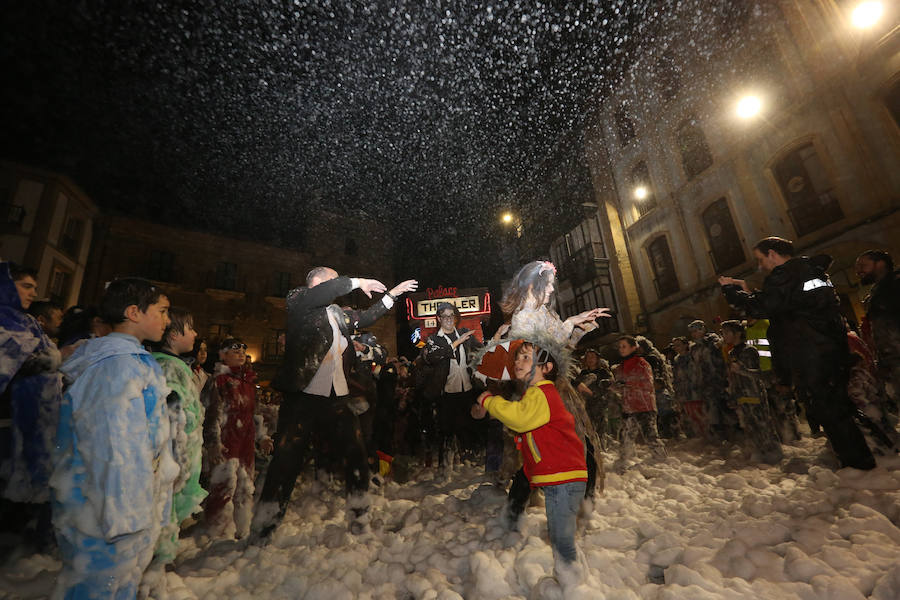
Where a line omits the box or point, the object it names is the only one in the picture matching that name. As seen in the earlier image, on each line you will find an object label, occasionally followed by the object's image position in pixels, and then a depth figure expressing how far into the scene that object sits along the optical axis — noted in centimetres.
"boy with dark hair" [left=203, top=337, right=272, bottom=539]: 310
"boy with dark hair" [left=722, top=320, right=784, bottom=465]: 395
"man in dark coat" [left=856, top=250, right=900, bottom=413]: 350
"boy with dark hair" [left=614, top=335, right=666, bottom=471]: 490
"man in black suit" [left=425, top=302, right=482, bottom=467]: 470
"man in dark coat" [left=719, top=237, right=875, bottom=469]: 296
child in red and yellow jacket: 206
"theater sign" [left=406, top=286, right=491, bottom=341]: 2012
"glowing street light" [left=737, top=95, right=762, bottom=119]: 1201
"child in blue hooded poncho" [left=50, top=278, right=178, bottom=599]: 143
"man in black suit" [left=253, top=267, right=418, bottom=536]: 279
